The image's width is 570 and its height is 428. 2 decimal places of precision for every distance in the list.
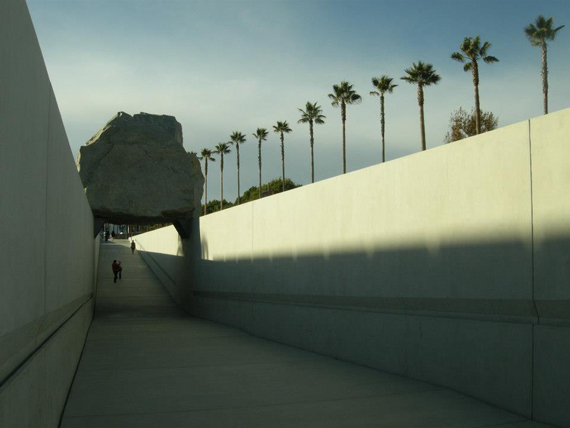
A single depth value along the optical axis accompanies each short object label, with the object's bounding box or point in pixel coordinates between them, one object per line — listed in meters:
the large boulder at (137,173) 23.30
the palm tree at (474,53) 44.88
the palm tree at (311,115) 70.50
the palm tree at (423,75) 49.16
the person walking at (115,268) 33.72
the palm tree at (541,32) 47.44
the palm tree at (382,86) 55.88
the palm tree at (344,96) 61.59
